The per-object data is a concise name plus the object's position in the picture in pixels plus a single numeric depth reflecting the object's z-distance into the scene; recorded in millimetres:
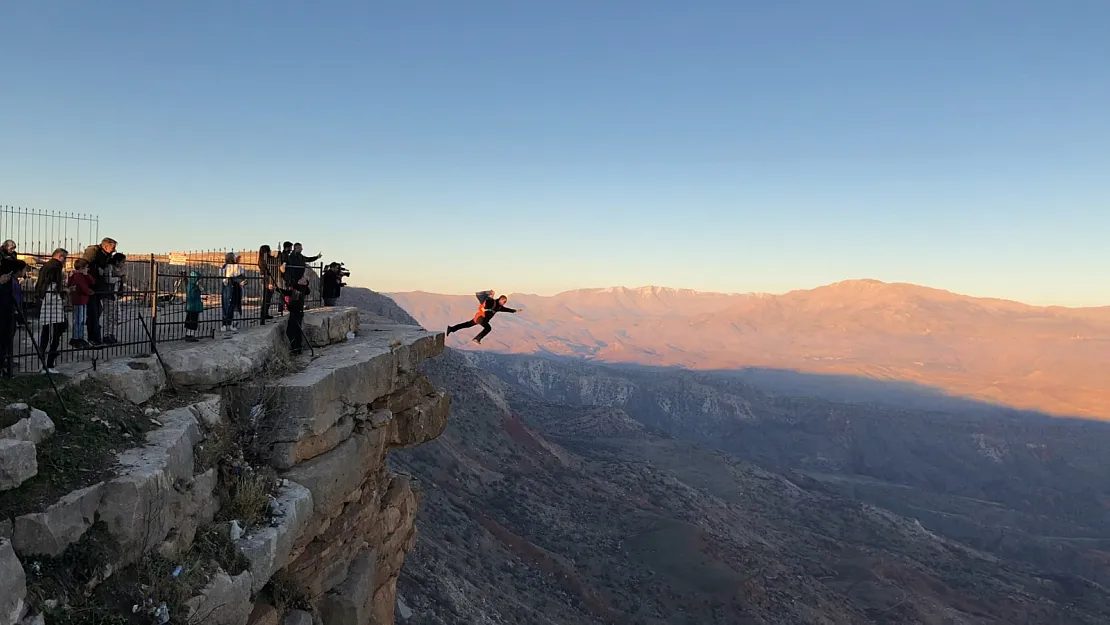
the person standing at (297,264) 11844
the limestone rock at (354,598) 9002
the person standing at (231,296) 10867
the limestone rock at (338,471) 8109
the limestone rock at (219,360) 7906
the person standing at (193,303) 10203
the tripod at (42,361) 5902
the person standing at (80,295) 8266
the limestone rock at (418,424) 11703
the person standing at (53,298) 7805
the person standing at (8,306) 6520
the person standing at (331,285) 14737
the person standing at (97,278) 8555
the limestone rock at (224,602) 5445
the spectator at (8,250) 7560
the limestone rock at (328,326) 11125
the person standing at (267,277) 11562
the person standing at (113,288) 8555
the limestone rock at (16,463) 4730
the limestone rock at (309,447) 7863
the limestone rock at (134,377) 6836
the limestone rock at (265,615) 6869
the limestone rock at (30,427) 5141
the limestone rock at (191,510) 5779
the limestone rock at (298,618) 7642
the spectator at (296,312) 10305
